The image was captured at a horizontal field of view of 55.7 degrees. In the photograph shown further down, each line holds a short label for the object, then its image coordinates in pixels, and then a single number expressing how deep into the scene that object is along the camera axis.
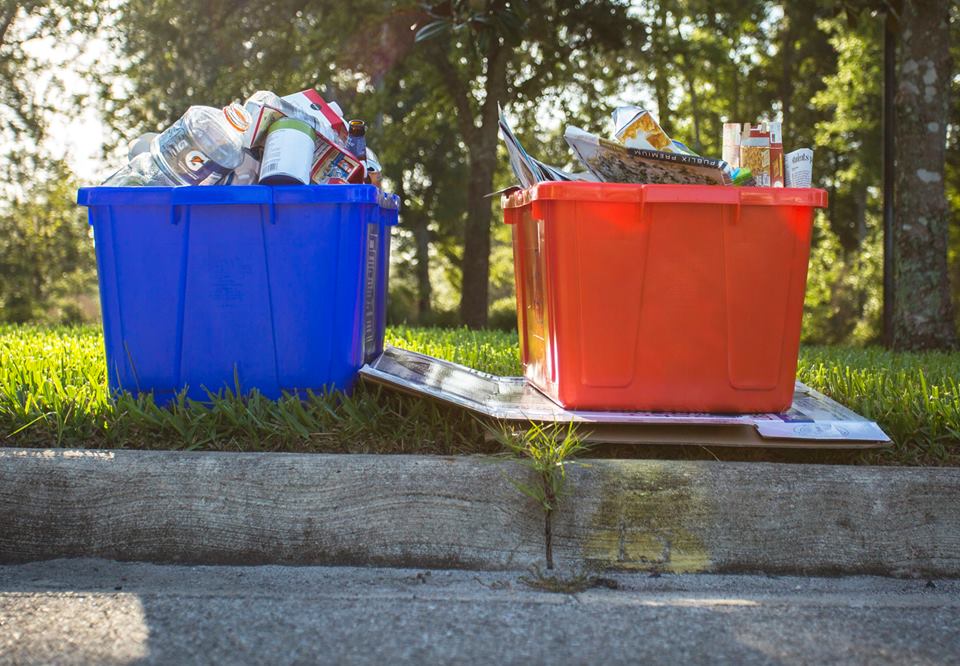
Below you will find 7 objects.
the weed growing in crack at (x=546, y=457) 2.50
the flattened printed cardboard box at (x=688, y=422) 2.74
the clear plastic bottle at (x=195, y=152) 3.18
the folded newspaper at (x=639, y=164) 2.90
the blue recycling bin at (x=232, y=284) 3.04
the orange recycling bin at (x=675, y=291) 2.89
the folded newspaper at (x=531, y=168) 3.05
